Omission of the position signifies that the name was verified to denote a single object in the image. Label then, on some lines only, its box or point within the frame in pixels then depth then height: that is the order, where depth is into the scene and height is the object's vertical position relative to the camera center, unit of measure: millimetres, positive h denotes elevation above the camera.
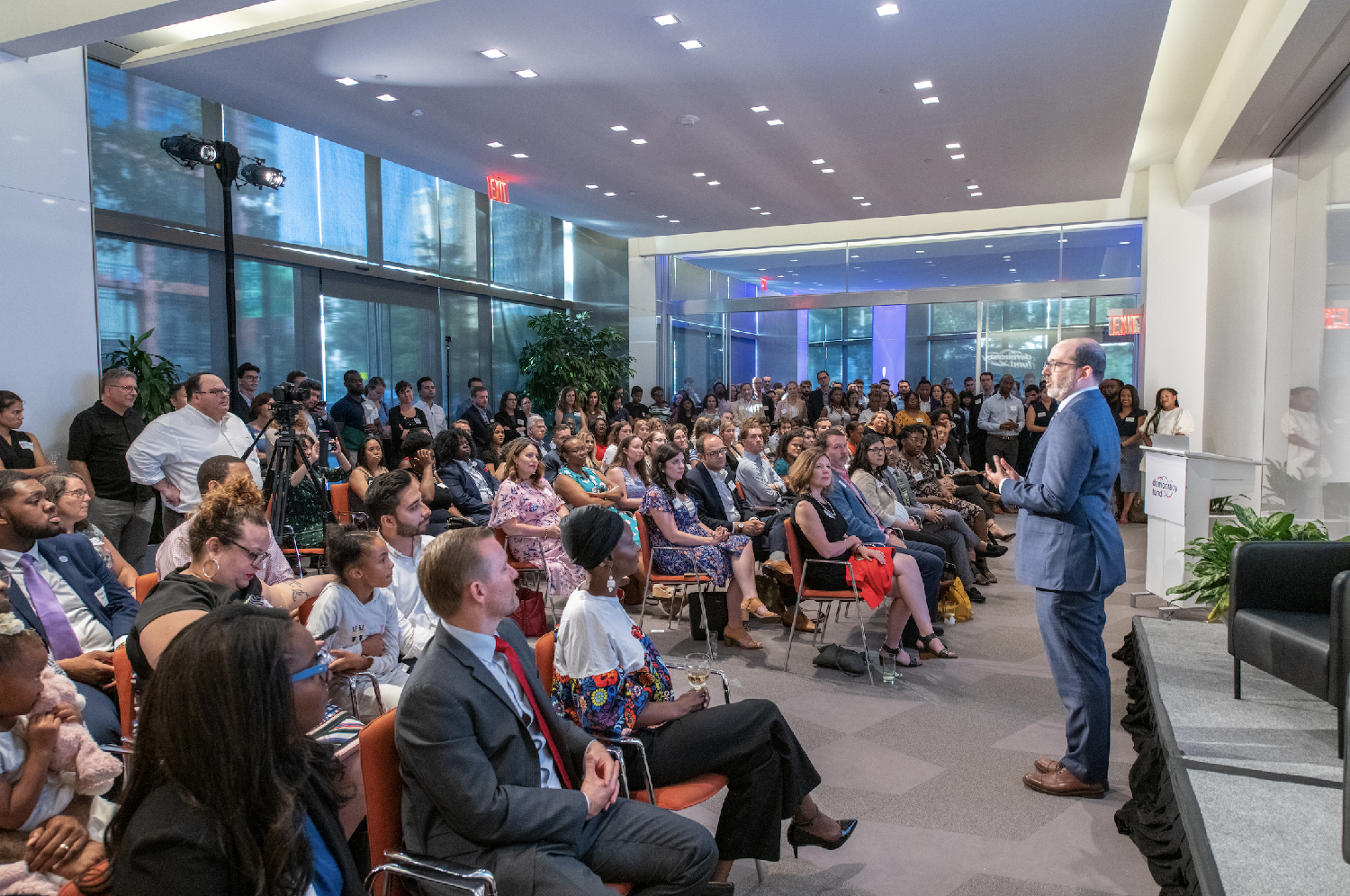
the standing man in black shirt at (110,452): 5660 -332
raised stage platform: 2332 -1257
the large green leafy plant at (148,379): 7109 +178
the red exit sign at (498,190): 10883 +2635
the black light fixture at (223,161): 6539 +1827
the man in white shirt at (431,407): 9977 -77
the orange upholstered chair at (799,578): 4941 -1005
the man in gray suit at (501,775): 1845 -837
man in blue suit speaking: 3303 -565
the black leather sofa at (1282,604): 3387 -883
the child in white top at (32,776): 1954 -850
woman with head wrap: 2572 -941
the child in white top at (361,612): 3012 -743
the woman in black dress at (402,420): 9266 -211
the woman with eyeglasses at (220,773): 1223 -544
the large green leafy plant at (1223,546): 4578 -798
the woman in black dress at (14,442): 5289 -251
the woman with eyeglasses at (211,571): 2521 -542
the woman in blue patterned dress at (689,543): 5277 -876
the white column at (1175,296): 11531 +1365
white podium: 5574 -600
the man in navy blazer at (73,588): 2893 -696
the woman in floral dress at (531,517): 5656 -775
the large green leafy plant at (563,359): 13383 +627
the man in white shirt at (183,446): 4945 -260
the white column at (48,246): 5707 +1037
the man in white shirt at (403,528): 3592 -533
